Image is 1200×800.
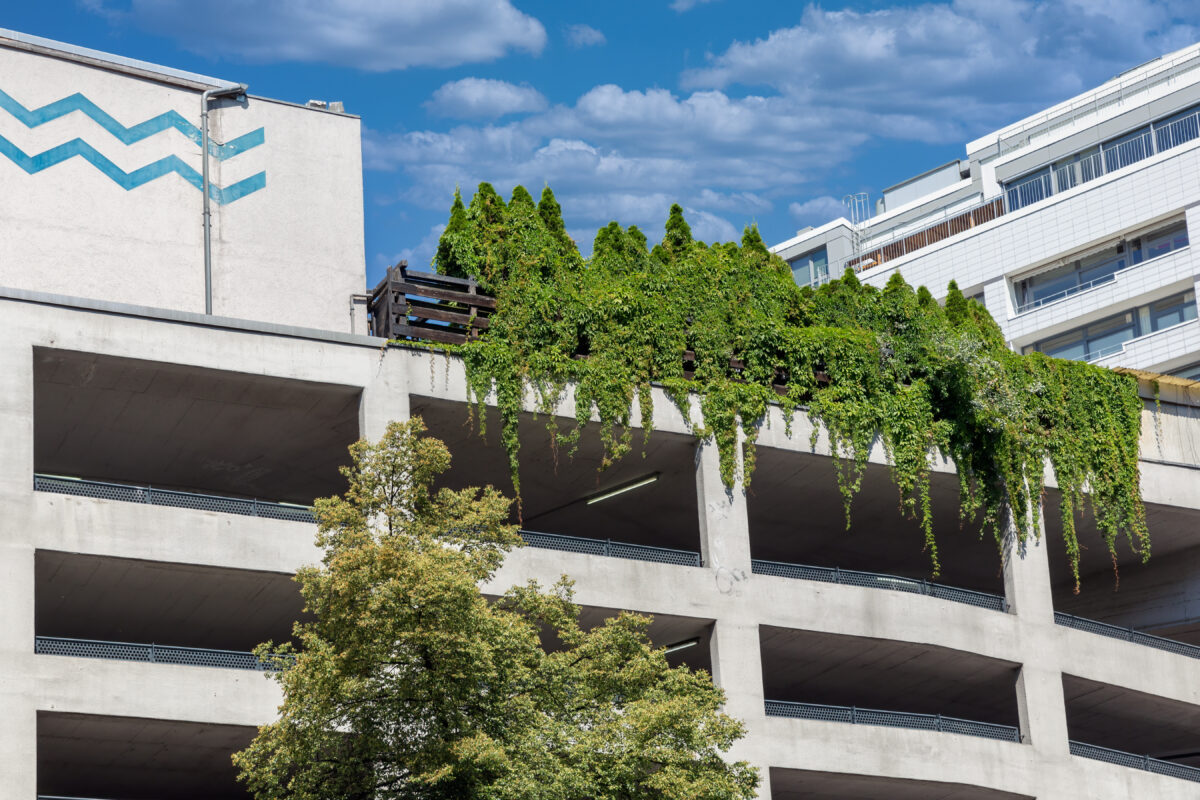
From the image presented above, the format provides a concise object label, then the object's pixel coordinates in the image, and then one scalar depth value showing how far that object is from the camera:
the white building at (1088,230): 61.88
